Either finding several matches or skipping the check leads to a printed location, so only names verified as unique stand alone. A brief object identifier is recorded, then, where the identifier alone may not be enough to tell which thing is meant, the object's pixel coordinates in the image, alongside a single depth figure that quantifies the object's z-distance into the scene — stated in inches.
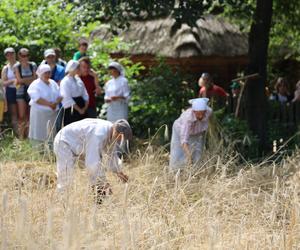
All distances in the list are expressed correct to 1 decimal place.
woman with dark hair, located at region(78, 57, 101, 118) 452.5
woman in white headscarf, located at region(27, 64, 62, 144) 418.9
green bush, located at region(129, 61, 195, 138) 488.7
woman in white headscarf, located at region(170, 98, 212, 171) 353.4
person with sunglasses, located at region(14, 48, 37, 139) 456.4
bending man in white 271.6
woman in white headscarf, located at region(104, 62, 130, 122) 452.3
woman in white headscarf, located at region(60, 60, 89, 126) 422.6
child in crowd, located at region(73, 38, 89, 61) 475.2
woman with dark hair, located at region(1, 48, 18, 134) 464.1
